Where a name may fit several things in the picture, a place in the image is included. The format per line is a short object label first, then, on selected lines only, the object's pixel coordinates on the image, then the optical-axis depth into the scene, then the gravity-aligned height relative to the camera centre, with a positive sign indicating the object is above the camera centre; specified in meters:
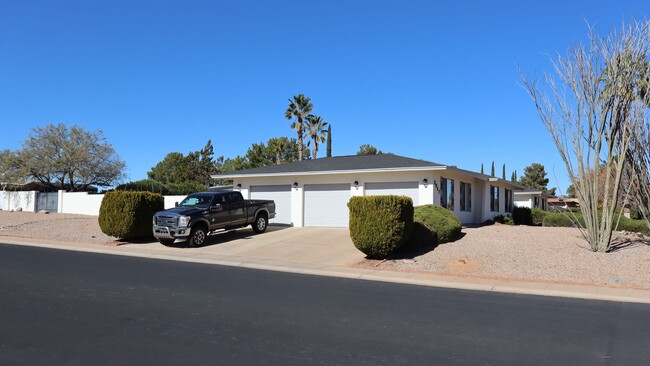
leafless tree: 13.48 +2.33
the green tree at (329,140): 45.42 +5.88
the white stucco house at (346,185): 21.12 +0.86
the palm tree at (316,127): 48.62 +7.50
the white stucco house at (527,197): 45.53 +0.84
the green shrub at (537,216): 29.61 -0.60
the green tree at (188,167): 68.88 +4.88
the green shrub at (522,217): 29.62 -0.66
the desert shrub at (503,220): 27.75 -0.82
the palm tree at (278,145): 56.84 +6.65
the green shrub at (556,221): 24.86 -0.74
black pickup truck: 17.66 -0.59
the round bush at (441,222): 16.23 -0.58
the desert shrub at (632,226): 19.69 -0.74
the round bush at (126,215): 19.03 -0.59
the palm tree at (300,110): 48.06 +9.03
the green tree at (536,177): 84.31 +5.01
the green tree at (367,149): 68.00 +7.61
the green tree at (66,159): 39.16 +3.21
